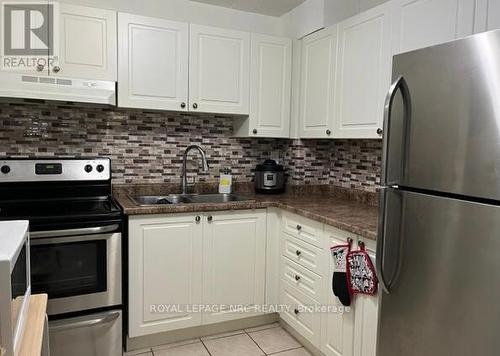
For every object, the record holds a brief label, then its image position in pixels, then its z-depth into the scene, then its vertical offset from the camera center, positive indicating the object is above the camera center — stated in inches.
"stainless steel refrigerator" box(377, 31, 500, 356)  43.8 -6.3
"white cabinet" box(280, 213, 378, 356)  70.2 -31.9
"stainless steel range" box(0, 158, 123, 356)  77.0 -23.3
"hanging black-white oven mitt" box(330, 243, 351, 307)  72.9 -23.9
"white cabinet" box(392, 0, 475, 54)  65.6 +25.0
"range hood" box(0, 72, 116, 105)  78.6 +12.6
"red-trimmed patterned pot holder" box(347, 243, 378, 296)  67.6 -22.0
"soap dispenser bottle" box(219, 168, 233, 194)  112.3 -9.8
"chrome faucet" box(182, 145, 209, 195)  108.6 -4.4
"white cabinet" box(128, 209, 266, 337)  87.7 -28.8
